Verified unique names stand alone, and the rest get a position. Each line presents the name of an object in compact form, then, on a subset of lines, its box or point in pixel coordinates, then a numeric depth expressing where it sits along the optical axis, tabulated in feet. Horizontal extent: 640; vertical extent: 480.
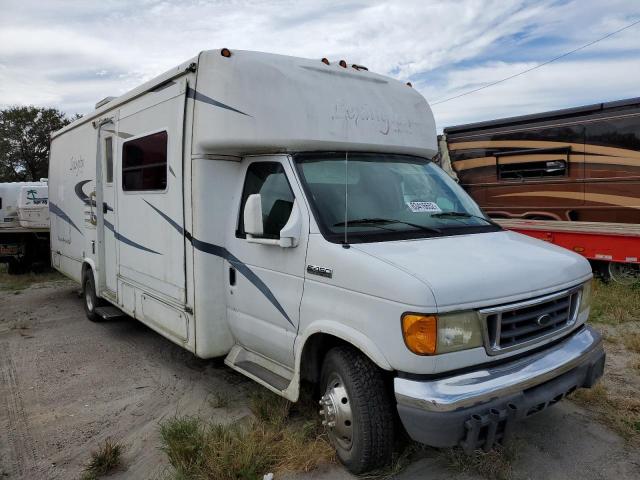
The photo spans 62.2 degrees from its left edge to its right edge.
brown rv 26.66
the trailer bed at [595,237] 25.40
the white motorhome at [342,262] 9.73
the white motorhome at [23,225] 38.93
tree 113.60
